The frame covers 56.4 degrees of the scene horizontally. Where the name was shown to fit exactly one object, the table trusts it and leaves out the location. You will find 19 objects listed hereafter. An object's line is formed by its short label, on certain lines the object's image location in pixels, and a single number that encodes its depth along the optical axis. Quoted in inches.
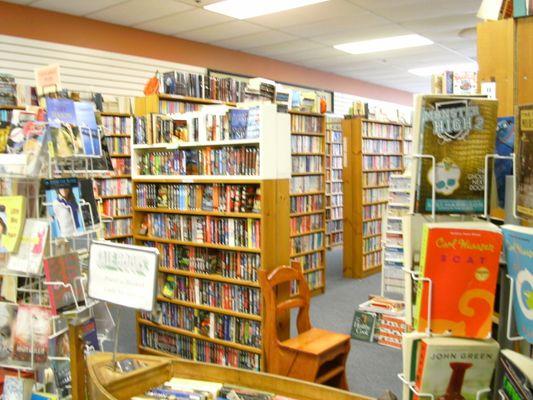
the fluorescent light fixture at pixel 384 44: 313.1
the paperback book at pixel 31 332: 88.4
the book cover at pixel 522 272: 45.3
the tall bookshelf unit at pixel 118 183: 260.1
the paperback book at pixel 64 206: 88.8
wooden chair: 121.0
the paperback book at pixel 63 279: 85.7
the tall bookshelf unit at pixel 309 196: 241.0
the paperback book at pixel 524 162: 47.6
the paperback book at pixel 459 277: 51.5
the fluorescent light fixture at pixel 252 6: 233.0
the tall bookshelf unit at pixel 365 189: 275.9
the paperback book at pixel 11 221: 88.0
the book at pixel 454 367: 51.6
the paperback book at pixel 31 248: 86.3
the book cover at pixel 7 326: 92.4
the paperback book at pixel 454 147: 54.7
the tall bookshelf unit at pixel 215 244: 141.5
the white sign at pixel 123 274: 59.7
